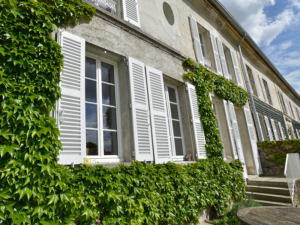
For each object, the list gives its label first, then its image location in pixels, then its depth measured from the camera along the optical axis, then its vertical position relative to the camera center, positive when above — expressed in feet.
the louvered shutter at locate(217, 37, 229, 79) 23.86 +11.52
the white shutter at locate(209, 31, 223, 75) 22.42 +11.71
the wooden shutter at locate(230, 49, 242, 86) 26.46 +11.58
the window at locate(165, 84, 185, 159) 14.25 +2.98
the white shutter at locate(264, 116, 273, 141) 29.96 +3.94
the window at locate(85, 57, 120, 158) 9.94 +3.01
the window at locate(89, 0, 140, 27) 13.28 +10.29
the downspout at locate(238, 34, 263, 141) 26.32 +6.57
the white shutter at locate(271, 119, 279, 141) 32.20 +3.55
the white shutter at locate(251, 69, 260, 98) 32.36 +11.21
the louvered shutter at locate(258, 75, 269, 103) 35.36 +11.55
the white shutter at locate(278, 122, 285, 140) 35.13 +3.73
